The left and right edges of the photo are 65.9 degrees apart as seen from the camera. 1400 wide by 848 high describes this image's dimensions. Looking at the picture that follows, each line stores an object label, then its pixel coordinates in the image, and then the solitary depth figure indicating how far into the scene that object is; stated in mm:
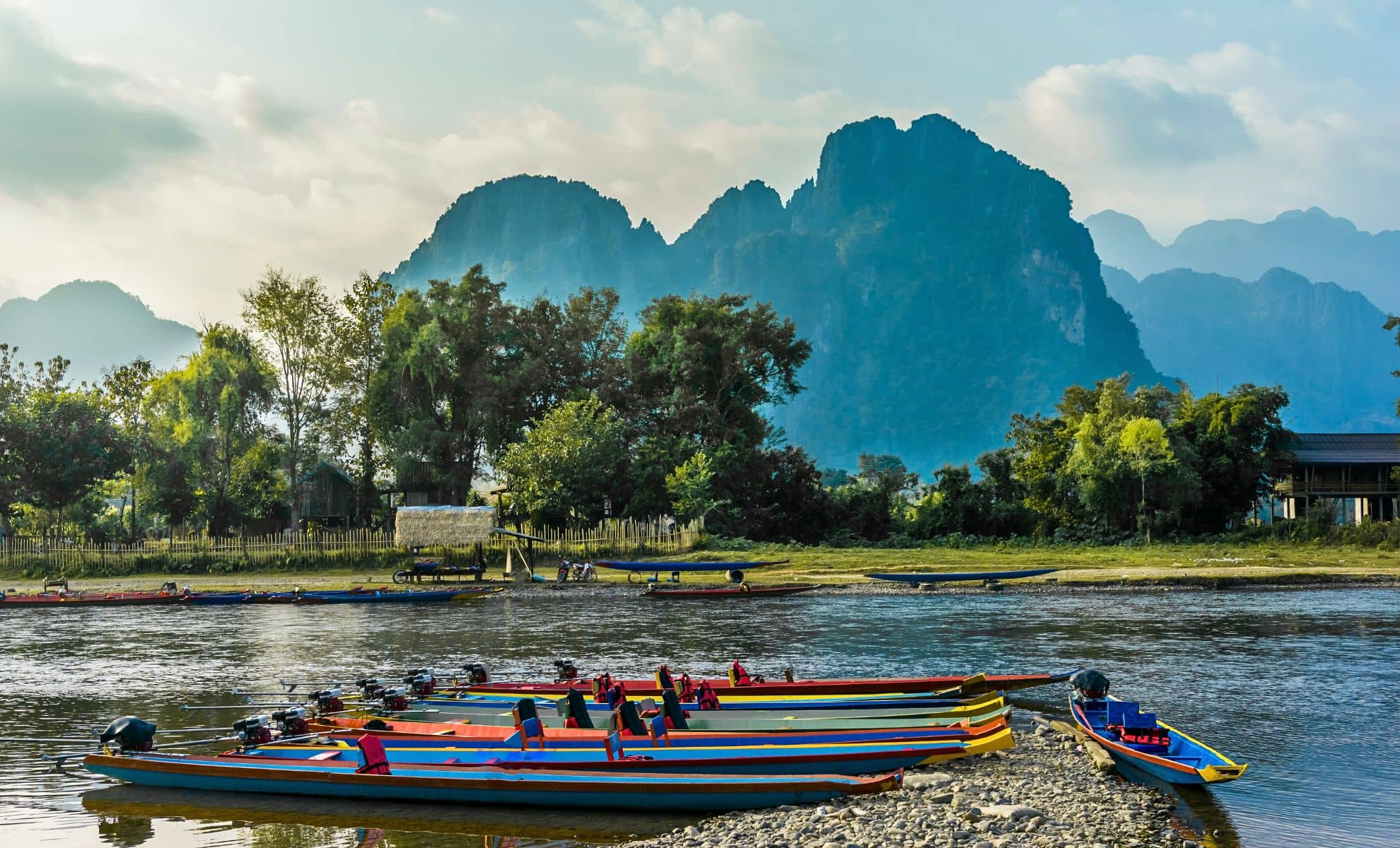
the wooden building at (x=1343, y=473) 66500
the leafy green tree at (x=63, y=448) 55438
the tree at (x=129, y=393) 63344
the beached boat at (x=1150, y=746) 12992
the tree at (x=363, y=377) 64000
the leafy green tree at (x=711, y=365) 66188
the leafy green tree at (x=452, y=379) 63125
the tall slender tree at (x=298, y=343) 60500
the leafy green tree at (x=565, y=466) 54781
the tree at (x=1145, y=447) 59781
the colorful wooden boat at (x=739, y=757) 13469
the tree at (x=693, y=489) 56656
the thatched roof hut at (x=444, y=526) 50250
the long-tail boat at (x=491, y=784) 13086
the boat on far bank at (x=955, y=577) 42750
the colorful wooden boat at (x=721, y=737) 14086
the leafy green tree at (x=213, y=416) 58500
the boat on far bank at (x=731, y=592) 40812
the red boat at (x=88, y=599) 41656
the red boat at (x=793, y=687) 18109
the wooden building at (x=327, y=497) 62125
